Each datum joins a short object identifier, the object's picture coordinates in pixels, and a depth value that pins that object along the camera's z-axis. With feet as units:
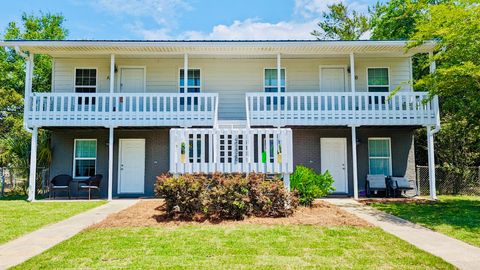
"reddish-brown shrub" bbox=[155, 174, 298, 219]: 26.91
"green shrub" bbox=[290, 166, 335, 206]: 32.65
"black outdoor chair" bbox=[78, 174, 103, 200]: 43.84
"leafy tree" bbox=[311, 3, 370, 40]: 94.94
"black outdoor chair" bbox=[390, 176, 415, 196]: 44.34
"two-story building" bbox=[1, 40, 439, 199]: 42.78
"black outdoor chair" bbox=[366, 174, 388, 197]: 45.65
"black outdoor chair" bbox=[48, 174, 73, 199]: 45.09
